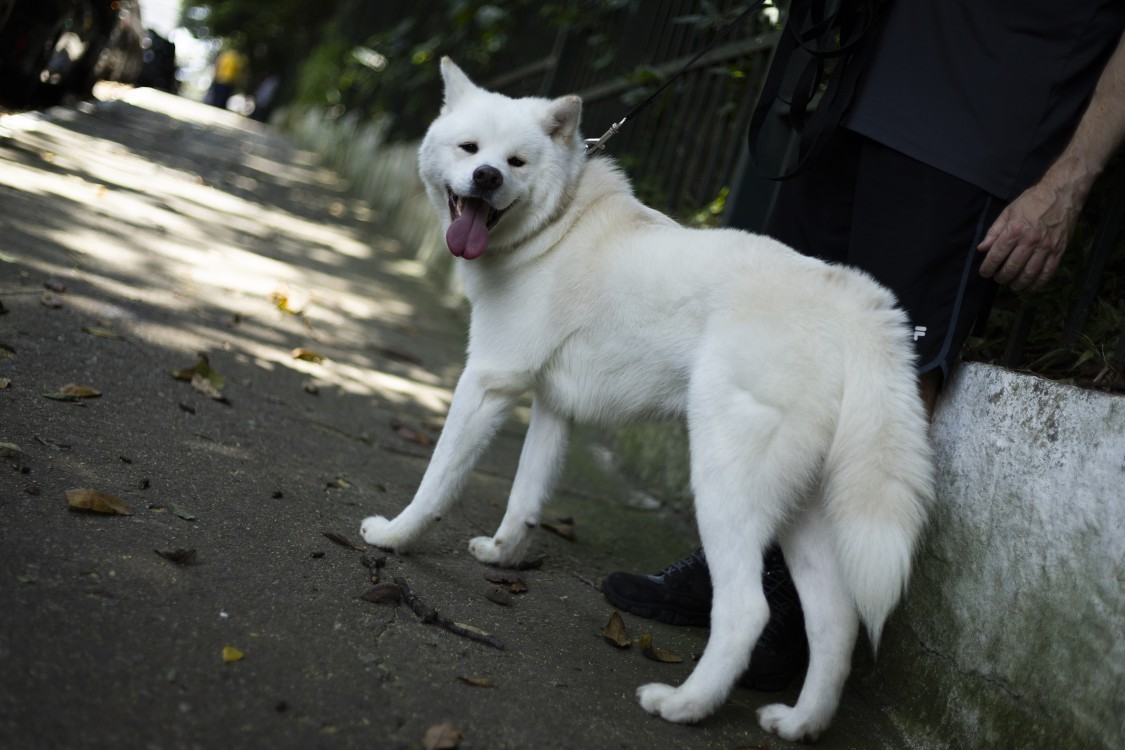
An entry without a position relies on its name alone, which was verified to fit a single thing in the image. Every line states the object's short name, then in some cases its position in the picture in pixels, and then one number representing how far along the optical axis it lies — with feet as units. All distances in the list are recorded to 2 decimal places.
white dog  6.59
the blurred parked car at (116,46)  32.45
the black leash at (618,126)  9.71
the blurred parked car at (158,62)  59.22
